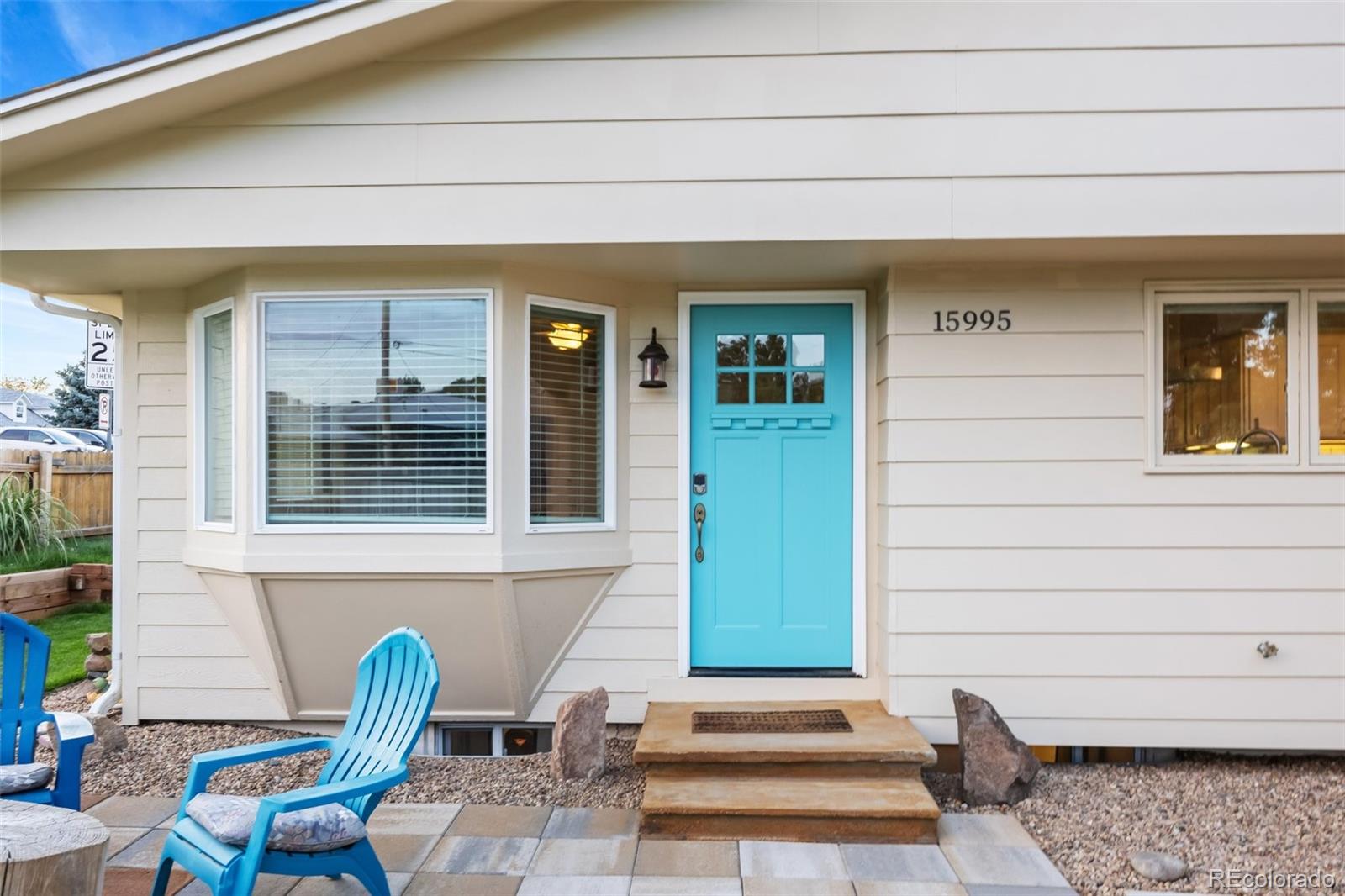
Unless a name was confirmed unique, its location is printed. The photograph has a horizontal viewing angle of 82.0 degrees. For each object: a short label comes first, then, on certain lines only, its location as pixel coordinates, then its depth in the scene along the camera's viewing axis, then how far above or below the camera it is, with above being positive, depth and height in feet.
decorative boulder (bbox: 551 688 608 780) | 11.07 -4.05
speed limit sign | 17.49 +2.32
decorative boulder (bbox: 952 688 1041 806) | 10.37 -4.08
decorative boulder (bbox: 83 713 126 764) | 11.71 -4.32
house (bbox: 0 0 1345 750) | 10.26 +1.67
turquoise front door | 12.75 -0.47
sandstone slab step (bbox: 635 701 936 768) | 10.06 -3.82
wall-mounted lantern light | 12.47 +1.53
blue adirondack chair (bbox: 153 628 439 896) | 6.67 -3.08
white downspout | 13.10 -1.34
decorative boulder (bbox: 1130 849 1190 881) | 8.48 -4.50
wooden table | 5.56 -2.96
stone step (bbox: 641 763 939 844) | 9.32 -4.31
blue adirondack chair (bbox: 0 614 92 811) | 8.20 -3.04
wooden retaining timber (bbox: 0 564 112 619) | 19.26 -3.45
